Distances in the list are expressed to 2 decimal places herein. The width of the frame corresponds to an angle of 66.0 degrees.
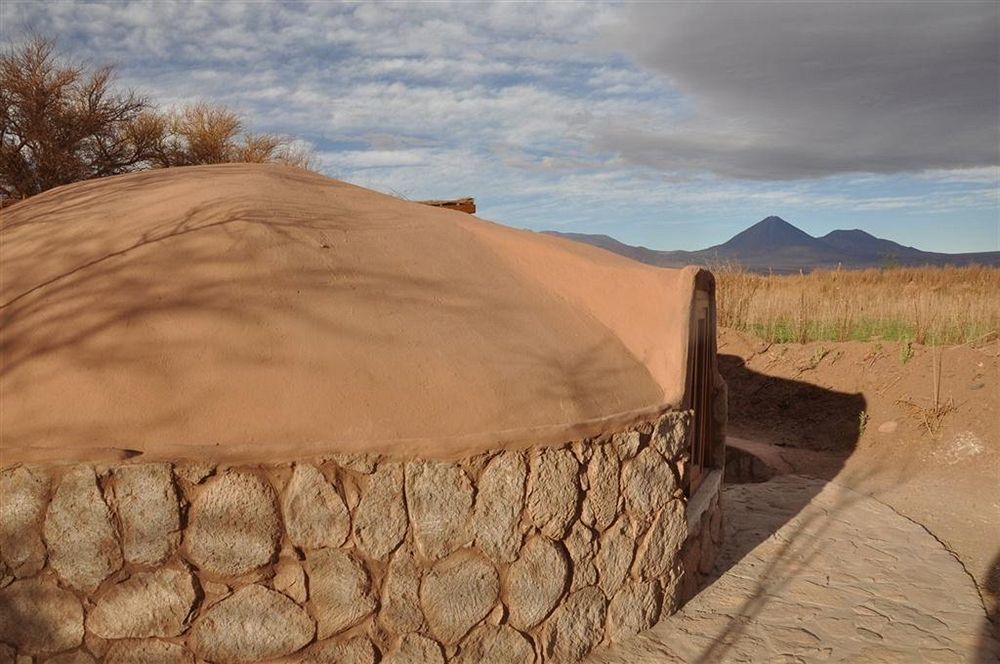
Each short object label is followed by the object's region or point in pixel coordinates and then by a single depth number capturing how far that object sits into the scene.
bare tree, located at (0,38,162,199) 13.55
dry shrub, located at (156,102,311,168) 14.98
